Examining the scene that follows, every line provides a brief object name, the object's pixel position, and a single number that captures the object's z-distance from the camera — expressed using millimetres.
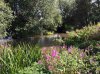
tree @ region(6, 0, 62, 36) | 11185
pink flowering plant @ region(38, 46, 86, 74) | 2152
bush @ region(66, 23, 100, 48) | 6020
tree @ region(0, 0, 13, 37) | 7366
